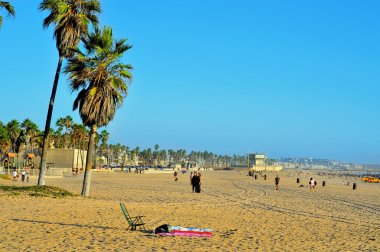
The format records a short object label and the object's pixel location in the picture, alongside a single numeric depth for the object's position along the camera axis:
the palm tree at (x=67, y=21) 22.95
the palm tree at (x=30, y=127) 77.83
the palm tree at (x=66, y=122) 94.94
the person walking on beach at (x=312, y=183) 43.12
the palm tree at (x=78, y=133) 93.19
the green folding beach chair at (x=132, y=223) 13.16
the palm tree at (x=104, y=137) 125.88
